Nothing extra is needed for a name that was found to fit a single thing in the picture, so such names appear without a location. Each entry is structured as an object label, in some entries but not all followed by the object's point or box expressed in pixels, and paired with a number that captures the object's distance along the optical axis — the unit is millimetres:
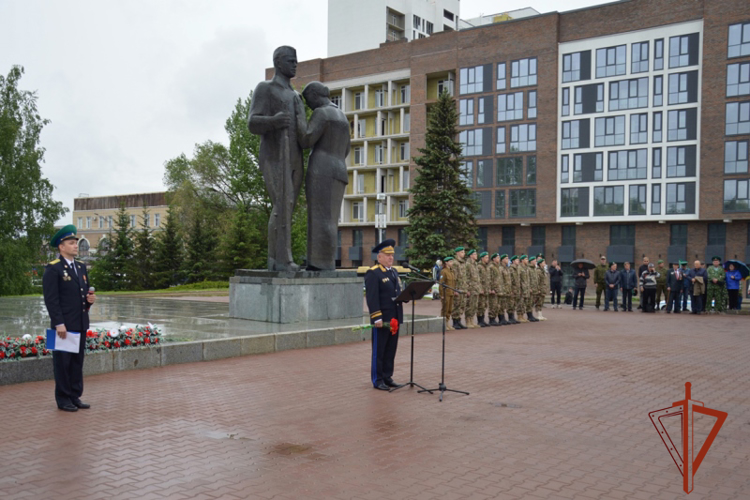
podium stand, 8234
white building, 73875
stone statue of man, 14617
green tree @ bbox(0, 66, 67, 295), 36812
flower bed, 8938
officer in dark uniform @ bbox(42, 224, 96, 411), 7363
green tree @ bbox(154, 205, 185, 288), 43062
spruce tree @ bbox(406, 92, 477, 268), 38500
